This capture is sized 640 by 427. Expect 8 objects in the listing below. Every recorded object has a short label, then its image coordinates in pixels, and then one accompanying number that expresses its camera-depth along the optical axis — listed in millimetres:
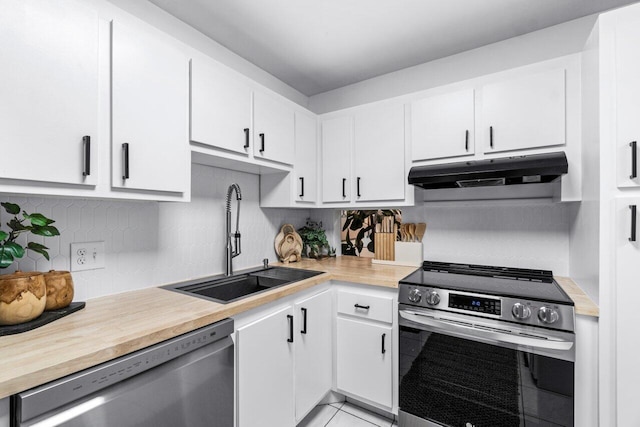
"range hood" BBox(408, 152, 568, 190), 1531
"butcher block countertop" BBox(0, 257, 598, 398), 775
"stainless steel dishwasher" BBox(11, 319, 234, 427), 776
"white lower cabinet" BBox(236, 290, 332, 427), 1387
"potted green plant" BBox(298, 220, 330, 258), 2629
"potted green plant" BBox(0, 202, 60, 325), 977
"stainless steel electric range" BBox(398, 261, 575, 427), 1348
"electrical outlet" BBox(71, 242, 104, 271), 1355
